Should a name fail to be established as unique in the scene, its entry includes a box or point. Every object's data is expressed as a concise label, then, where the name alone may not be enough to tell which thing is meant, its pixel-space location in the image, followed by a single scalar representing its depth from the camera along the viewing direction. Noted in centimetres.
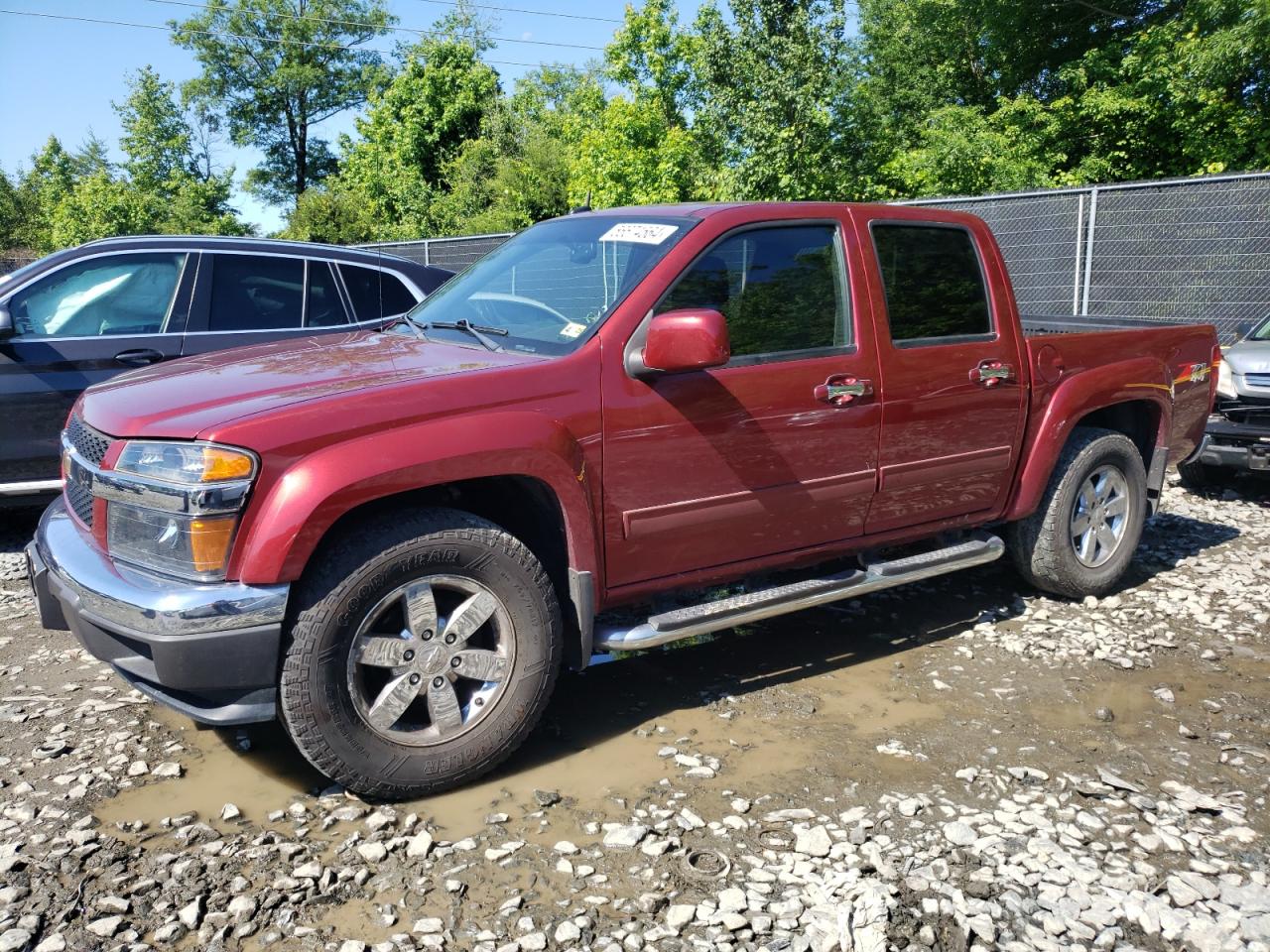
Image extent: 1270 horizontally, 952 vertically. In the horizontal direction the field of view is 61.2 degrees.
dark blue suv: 615
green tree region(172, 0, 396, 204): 5312
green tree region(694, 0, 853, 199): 2192
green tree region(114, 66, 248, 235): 4338
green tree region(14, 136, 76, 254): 4988
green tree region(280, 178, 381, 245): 3672
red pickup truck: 315
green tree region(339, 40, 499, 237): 3900
